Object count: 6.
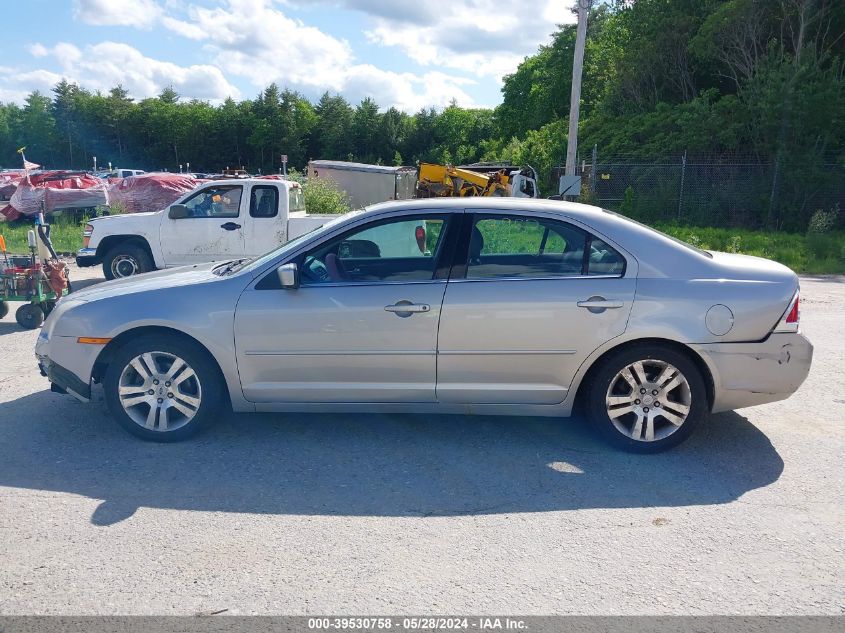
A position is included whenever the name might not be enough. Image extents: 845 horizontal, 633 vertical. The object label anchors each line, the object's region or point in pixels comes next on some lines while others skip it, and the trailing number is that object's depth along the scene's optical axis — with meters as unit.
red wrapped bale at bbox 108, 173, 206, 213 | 22.16
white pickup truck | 11.36
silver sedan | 4.59
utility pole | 16.50
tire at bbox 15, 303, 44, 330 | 8.50
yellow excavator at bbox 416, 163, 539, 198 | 24.38
